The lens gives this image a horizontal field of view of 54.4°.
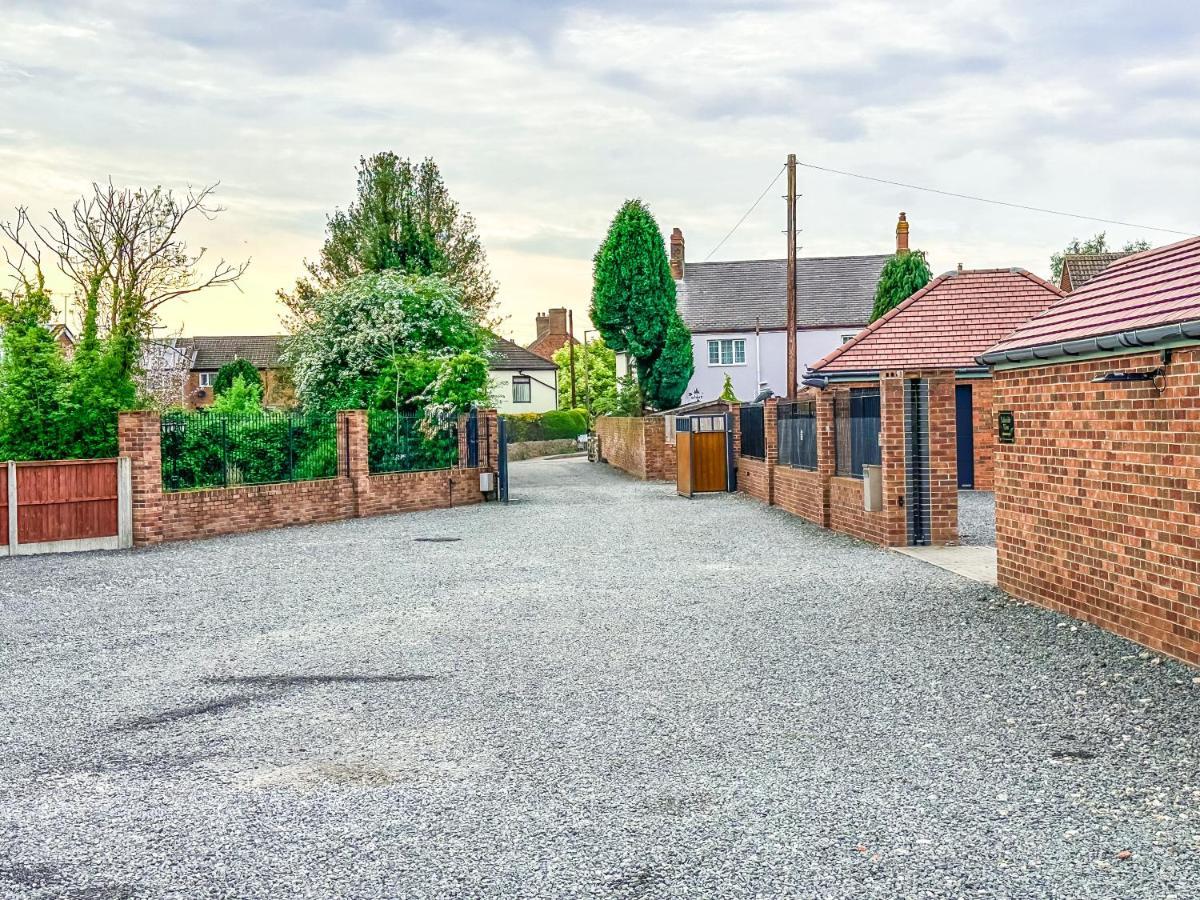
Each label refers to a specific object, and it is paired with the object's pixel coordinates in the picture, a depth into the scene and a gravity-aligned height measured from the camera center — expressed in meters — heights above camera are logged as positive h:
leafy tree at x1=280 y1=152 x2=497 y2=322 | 44.62 +8.05
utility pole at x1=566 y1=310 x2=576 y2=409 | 70.12 +6.14
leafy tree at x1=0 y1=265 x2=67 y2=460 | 19.48 +0.83
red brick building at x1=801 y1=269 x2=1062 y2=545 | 15.52 +0.32
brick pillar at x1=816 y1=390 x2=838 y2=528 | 19.14 -0.37
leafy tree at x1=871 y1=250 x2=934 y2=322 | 41.91 +5.35
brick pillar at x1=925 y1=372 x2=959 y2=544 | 15.42 -0.49
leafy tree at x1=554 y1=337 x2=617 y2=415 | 79.62 +4.28
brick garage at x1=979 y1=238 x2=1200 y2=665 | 8.26 -0.26
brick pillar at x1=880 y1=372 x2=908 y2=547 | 15.51 -0.40
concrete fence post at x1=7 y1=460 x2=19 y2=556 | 17.42 -0.98
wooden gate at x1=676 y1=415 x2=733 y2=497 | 28.83 -0.78
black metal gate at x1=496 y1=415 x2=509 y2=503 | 28.48 -0.89
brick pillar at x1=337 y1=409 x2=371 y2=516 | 23.73 -0.28
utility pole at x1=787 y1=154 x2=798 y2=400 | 31.11 +4.14
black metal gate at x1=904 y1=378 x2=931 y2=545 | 15.46 -0.45
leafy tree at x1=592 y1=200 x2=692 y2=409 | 46.84 +5.30
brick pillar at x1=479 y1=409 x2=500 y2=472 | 28.20 -0.22
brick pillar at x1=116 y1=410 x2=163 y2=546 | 18.66 -0.38
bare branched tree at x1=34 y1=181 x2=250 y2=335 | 29.89 +4.83
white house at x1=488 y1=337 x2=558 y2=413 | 76.75 +3.45
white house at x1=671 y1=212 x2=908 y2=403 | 55.22 +5.01
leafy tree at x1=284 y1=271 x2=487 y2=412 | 30.03 +2.58
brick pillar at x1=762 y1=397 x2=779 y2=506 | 24.27 -0.31
